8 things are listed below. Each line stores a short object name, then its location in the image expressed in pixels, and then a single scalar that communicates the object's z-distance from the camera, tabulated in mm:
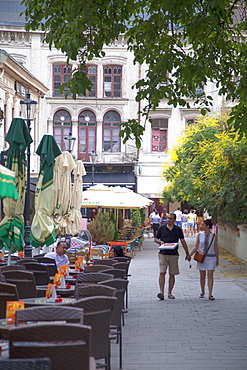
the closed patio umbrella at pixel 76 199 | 19688
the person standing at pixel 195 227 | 44219
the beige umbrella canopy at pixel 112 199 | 27328
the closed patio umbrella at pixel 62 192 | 18602
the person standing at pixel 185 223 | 44375
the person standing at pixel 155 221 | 39812
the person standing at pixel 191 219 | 43188
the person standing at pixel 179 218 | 43062
